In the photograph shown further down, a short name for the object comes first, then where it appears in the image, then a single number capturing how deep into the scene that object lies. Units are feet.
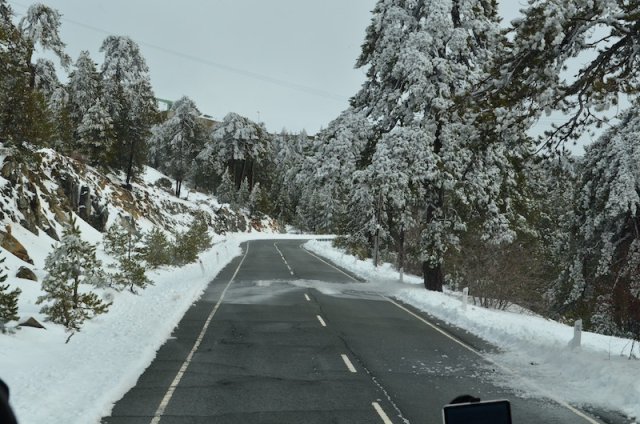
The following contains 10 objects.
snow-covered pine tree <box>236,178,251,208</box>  297.53
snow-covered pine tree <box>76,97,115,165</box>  157.58
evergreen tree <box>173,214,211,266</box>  95.66
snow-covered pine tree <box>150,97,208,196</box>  249.55
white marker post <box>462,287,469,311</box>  60.74
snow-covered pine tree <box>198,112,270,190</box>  310.04
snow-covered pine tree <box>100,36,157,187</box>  175.42
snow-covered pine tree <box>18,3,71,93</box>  136.77
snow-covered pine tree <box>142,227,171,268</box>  80.79
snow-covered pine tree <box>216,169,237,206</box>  286.05
